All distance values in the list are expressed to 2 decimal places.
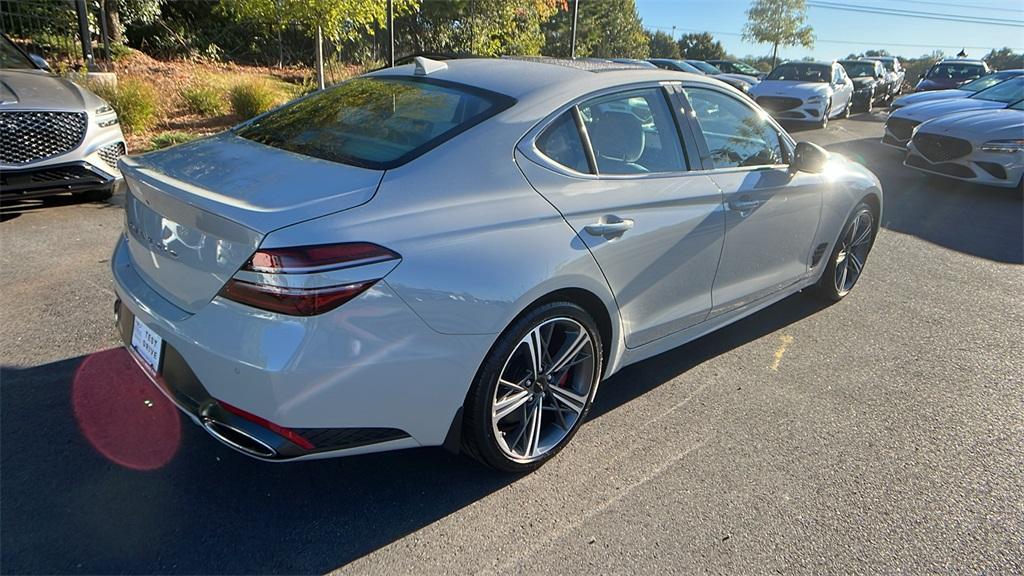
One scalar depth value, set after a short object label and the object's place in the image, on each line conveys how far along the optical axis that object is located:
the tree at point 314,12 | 10.73
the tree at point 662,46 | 65.19
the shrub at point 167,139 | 8.88
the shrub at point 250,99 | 11.27
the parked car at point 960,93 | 12.47
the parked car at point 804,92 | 14.75
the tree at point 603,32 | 37.28
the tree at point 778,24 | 50.34
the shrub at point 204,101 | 11.33
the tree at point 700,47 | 67.75
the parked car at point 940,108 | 10.13
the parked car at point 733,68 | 25.98
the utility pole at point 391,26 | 10.64
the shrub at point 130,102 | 9.48
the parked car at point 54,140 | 5.30
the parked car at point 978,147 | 8.70
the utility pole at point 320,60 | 11.47
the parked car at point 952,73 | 20.00
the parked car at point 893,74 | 23.05
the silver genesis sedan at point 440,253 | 2.10
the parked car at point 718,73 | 19.64
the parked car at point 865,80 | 19.97
